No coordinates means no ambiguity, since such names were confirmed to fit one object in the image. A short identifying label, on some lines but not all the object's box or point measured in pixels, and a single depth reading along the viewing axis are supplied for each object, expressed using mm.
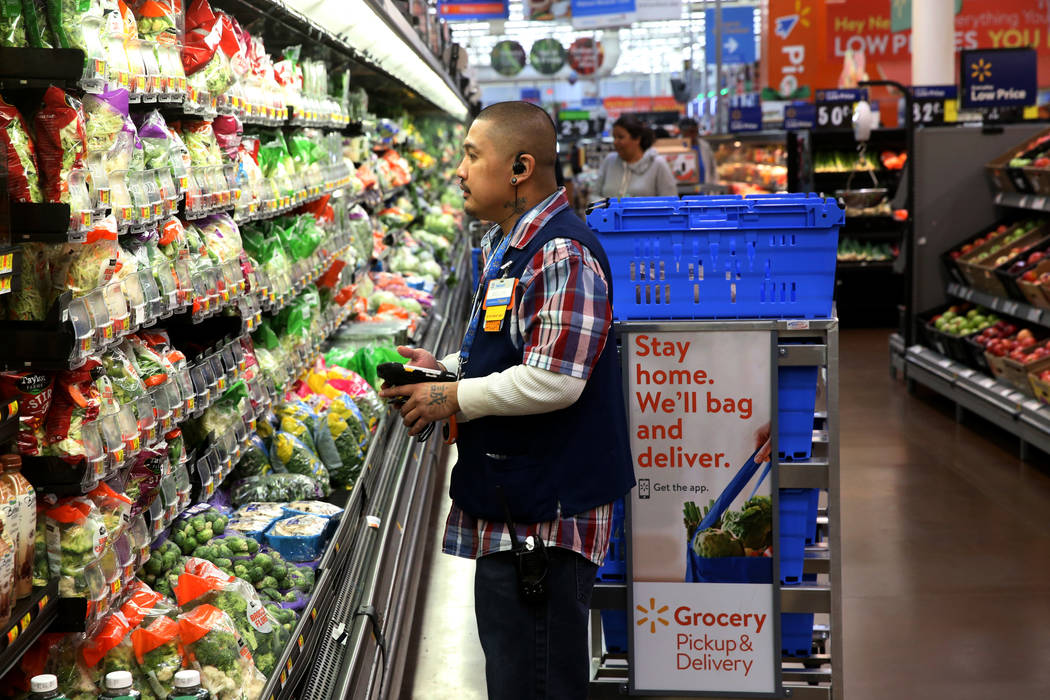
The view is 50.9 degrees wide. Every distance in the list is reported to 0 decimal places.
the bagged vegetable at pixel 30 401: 1897
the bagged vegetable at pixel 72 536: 1985
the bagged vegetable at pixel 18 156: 1854
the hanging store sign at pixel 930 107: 10625
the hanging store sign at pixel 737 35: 23469
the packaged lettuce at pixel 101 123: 2090
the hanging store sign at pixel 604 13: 17562
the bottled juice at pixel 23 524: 1814
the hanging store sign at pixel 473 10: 16891
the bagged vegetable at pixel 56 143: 1951
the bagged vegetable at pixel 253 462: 3539
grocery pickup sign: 2887
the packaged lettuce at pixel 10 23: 1869
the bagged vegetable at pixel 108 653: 2059
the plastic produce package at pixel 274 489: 3352
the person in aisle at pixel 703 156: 11422
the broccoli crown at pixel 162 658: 2096
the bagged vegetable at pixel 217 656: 2140
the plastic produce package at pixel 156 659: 2090
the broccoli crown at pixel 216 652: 2152
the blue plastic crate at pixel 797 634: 3037
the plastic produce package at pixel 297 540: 2971
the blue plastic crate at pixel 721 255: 2834
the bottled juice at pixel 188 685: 2059
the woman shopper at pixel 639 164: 7984
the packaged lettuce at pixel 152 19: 2609
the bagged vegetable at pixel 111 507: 2131
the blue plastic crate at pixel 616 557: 3004
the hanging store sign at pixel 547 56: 21984
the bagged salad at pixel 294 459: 3621
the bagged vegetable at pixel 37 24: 1910
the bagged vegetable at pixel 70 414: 2004
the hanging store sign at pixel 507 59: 21344
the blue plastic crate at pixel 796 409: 2885
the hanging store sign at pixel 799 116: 13300
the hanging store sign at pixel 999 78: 8883
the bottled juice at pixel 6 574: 1732
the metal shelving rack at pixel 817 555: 2830
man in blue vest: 2158
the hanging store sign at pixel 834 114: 11430
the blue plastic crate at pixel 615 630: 3127
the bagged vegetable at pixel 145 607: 2178
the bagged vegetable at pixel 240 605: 2354
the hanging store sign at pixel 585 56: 23516
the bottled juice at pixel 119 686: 1941
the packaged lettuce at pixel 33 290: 1943
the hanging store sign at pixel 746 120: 16297
